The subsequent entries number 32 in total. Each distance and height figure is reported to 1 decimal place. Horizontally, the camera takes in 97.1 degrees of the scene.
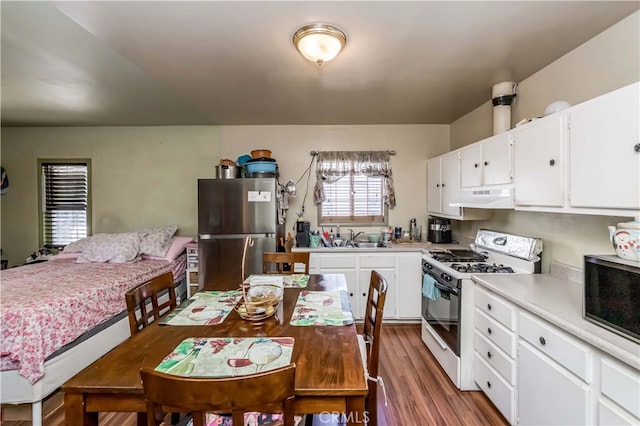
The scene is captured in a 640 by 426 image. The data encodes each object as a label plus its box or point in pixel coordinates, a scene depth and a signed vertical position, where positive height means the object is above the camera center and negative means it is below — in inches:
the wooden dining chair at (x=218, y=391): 28.3 -18.1
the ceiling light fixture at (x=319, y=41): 66.7 +41.9
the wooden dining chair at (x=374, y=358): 56.6 -30.4
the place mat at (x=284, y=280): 78.6 -19.9
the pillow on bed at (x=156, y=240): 138.1 -13.4
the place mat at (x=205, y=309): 57.0 -21.5
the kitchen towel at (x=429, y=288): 102.8 -28.3
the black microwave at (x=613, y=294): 46.0 -14.2
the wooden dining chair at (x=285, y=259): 96.6 -16.0
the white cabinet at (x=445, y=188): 116.5 +11.4
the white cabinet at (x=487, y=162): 86.7 +17.3
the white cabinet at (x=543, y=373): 45.2 -31.7
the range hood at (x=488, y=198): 84.4 +4.9
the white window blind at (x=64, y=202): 157.8 +6.2
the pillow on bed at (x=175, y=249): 138.9 -18.2
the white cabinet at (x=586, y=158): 51.8 +11.8
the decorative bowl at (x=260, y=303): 56.1 -18.7
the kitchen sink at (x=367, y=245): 144.5 -16.5
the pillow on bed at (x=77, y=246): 137.4 -16.2
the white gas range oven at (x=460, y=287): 86.4 -24.8
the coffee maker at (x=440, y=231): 144.0 -9.4
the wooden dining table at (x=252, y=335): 36.5 -22.2
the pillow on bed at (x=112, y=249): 131.2 -16.9
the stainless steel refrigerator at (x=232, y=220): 128.3 -3.3
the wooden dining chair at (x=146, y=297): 57.2 -18.6
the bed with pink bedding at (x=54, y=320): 72.3 -30.9
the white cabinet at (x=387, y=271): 131.2 -27.0
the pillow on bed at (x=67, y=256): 135.8 -20.7
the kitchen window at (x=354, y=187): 153.7 +14.0
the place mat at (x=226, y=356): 39.1 -21.6
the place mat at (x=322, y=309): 56.0 -21.2
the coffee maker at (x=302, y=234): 141.0 -10.6
